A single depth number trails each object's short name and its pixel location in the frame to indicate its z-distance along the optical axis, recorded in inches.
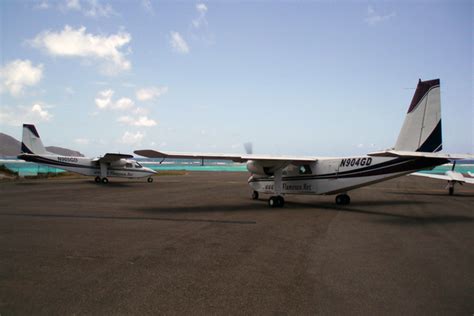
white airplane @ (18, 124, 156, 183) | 1363.2
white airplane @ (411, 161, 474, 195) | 903.1
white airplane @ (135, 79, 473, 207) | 557.0
